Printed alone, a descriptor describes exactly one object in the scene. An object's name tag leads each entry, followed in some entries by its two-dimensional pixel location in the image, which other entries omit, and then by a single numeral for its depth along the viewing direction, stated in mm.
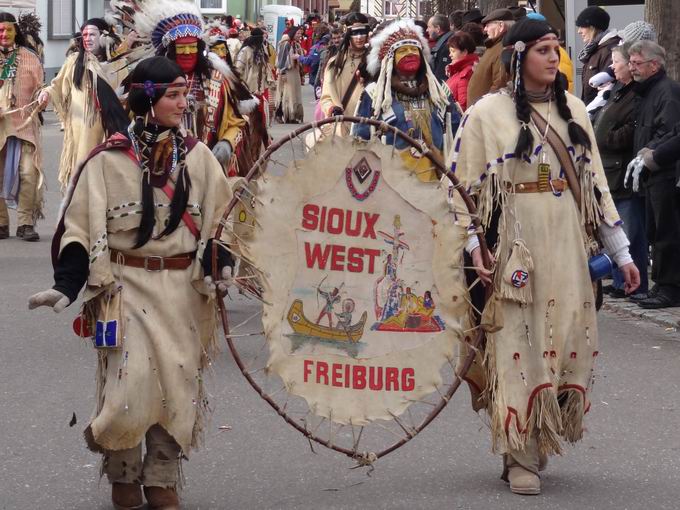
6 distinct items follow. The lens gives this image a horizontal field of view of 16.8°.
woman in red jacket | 21318
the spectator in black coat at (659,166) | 15486
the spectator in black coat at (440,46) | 26982
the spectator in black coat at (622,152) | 16156
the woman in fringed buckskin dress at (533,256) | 8857
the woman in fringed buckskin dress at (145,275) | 8161
